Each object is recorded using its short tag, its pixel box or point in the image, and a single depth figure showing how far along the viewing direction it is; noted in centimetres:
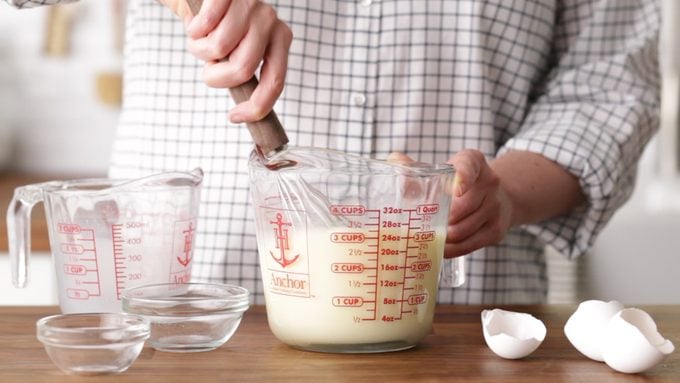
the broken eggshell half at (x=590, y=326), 114
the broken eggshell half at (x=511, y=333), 114
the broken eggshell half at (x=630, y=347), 111
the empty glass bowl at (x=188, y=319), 116
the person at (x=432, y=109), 157
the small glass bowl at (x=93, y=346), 109
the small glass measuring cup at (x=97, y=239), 124
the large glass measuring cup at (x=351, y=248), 113
